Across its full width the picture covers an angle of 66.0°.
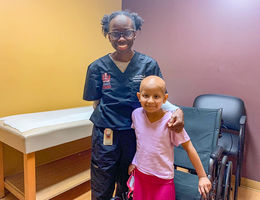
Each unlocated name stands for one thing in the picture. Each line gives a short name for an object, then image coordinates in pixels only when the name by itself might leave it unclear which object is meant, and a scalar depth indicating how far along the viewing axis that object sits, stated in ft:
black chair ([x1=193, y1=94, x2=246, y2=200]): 5.62
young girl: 2.96
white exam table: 4.33
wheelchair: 3.80
